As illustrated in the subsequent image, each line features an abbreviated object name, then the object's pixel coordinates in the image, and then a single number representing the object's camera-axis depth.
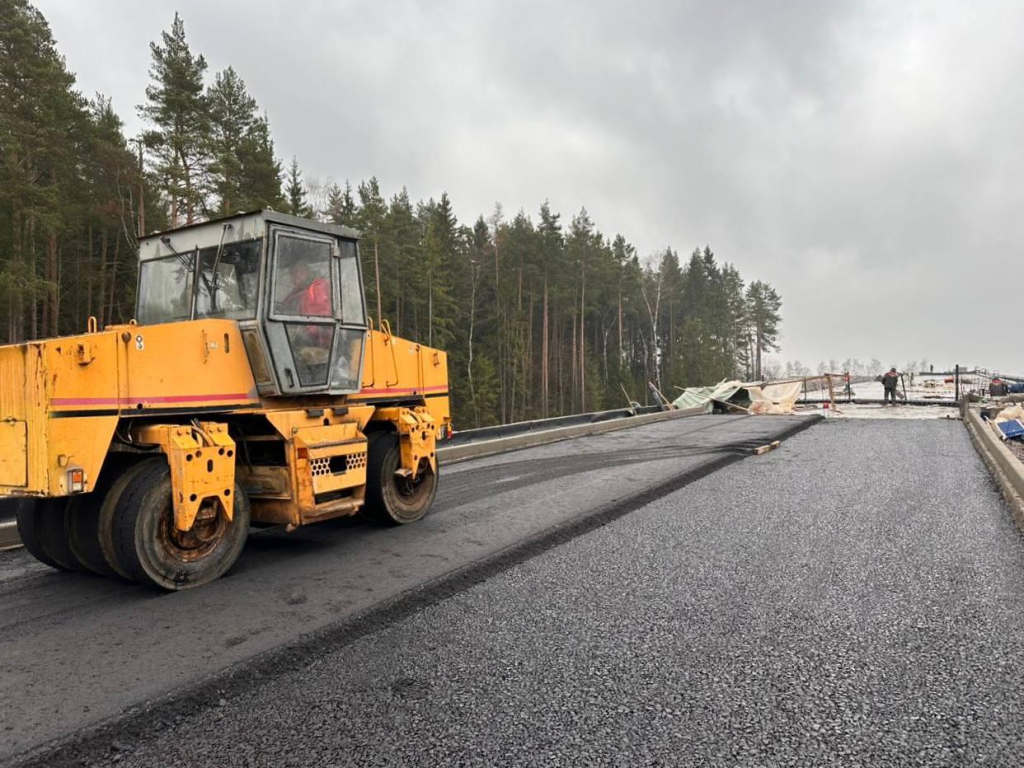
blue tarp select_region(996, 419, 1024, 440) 12.38
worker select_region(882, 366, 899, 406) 23.99
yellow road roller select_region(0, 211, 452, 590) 3.88
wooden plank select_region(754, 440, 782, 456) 10.76
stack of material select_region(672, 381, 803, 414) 21.11
